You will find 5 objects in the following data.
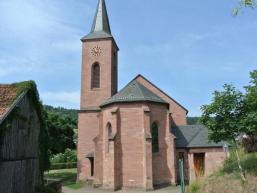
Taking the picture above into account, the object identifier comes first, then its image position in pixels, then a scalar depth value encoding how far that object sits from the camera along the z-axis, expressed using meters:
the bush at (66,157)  56.12
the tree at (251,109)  15.77
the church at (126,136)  26.02
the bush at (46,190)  17.66
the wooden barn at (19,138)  13.74
